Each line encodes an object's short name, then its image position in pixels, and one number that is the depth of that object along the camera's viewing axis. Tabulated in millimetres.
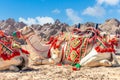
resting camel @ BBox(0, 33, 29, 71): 7703
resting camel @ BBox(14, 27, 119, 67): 8555
